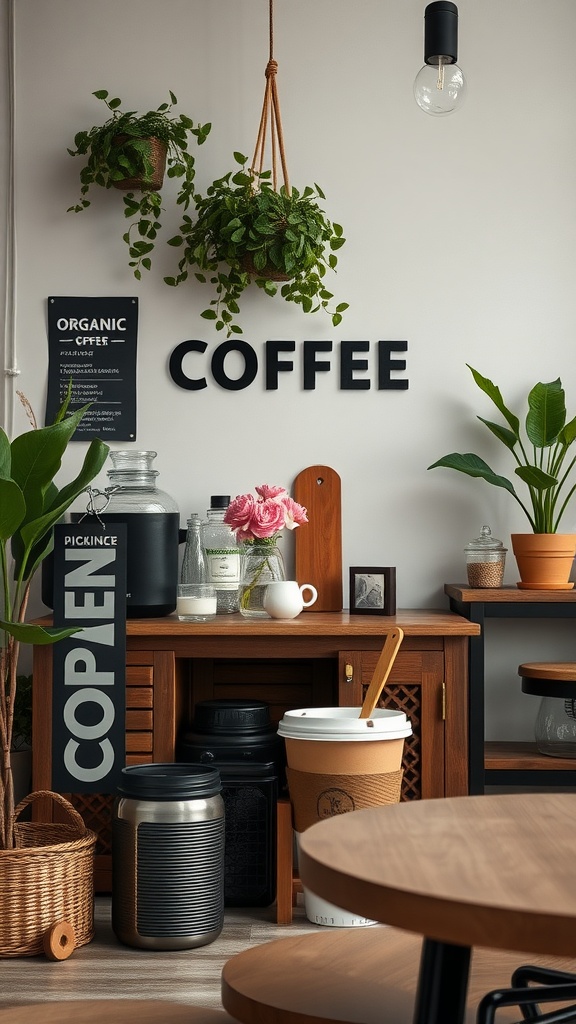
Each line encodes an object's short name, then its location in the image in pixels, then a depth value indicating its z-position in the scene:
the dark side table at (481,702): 3.06
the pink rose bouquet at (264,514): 3.26
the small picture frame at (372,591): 3.32
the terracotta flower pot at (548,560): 3.31
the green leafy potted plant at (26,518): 2.73
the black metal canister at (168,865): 2.69
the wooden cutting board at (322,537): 3.54
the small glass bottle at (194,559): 3.44
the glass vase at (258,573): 3.31
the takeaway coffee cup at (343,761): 2.76
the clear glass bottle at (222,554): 3.41
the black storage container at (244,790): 3.03
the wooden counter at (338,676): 3.05
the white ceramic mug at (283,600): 3.21
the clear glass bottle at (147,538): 3.22
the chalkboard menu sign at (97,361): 3.66
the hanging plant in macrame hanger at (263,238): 3.35
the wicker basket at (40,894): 2.67
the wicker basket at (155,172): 3.46
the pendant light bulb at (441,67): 2.19
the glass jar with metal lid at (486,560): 3.32
